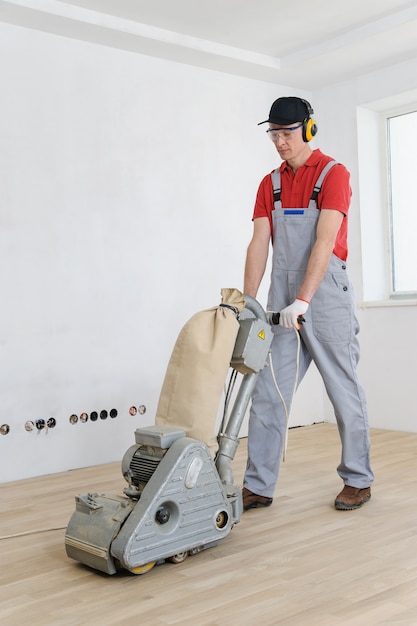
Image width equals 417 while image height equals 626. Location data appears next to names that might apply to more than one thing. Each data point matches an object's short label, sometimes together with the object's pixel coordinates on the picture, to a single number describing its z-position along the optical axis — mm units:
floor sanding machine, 2064
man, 2717
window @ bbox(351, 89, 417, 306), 4578
